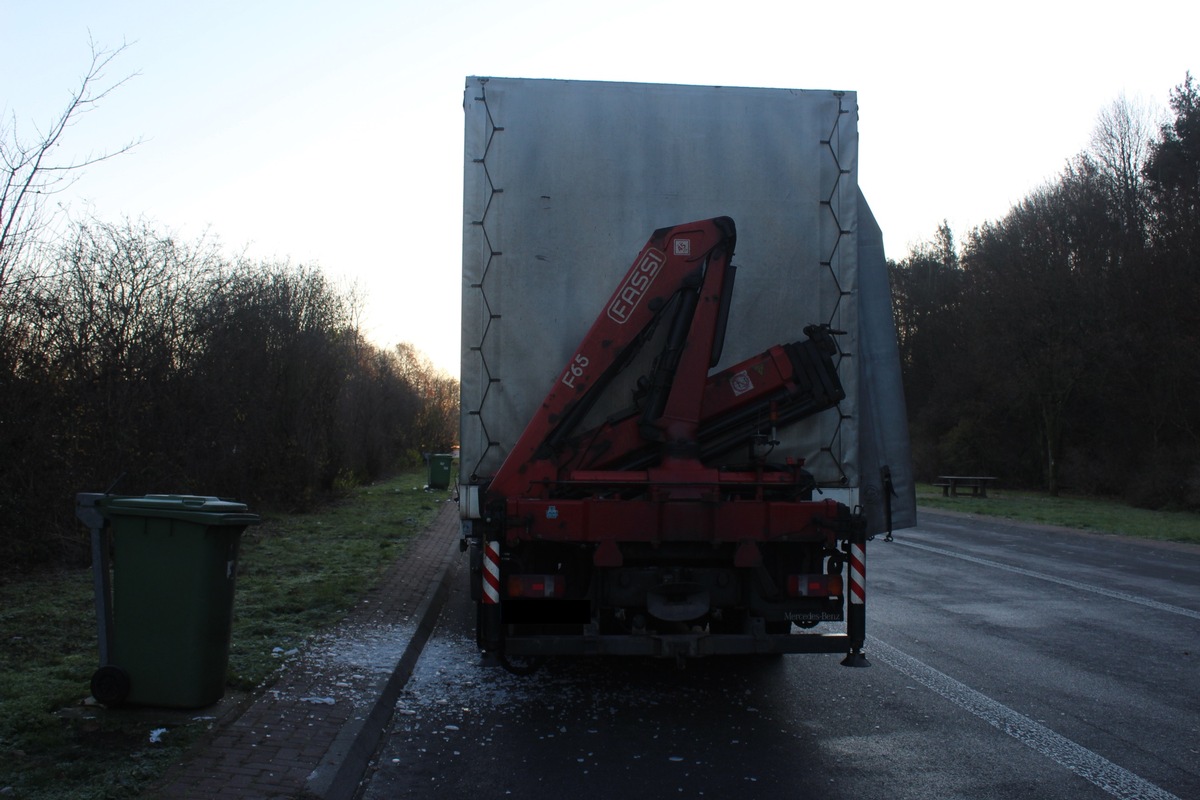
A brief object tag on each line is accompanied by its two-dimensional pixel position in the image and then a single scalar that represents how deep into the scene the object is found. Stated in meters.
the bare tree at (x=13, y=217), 9.20
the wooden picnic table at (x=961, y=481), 31.83
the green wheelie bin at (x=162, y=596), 5.39
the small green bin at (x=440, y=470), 30.06
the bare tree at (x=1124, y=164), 34.19
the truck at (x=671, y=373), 5.95
